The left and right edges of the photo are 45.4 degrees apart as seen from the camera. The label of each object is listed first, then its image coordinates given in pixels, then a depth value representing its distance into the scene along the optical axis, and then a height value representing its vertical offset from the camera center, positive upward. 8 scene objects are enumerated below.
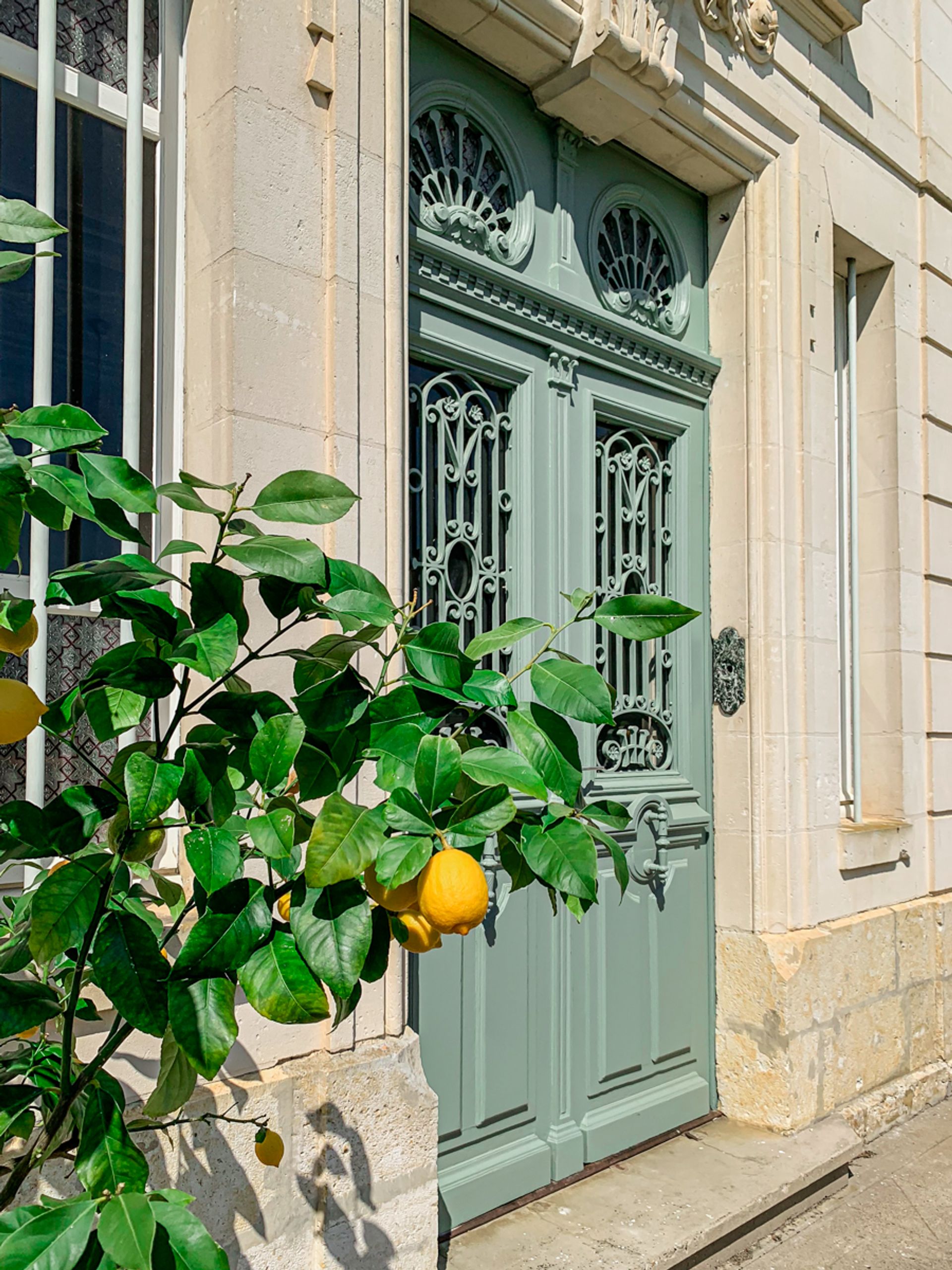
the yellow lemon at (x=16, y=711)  1.19 -0.02
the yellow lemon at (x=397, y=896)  1.21 -0.22
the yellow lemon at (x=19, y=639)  1.25 +0.06
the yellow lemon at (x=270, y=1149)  1.93 -0.78
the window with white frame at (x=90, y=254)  2.61 +1.10
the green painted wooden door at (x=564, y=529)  3.71 +0.58
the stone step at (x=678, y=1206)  3.47 -1.71
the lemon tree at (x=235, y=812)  1.16 -0.14
